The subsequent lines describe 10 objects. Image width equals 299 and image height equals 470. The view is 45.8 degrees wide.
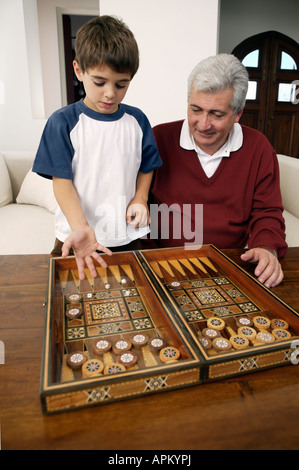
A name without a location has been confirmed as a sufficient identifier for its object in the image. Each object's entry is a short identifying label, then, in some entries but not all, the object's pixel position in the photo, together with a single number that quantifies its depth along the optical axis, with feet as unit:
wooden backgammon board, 2.28
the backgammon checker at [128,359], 2.58
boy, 3.69
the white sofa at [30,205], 8.41
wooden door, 19.65
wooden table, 1.98
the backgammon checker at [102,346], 2.73
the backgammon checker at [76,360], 2.56
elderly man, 5.15
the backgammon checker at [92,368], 2.47
